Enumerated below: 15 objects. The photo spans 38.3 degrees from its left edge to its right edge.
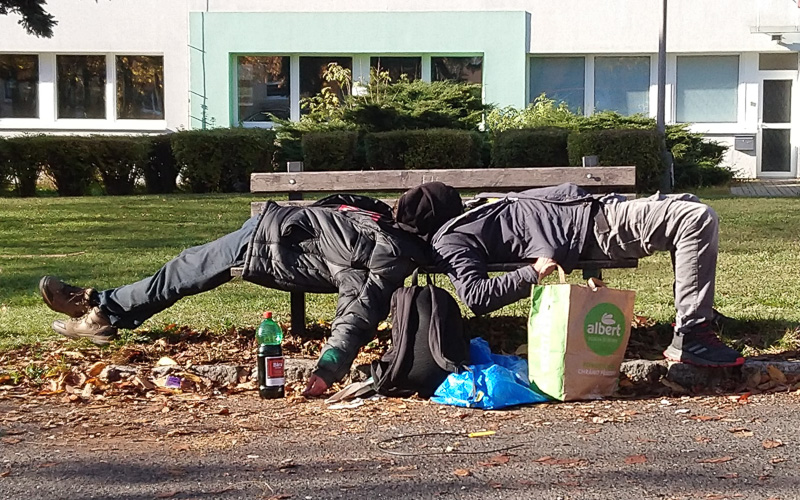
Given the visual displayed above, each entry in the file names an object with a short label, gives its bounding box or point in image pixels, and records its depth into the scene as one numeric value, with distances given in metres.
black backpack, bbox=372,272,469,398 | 5.26
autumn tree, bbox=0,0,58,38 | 13.35
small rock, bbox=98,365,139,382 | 5.75
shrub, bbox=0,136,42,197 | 17.98
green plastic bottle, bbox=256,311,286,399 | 5.38
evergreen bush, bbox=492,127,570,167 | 18.19
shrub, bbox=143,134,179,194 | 19.17
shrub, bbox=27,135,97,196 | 18.02
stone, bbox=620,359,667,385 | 5.62
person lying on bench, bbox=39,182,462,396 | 5.40
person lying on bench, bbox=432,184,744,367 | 5.31
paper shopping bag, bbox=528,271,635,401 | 5.17
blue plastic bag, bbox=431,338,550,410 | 5.11
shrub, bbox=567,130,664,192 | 17.42
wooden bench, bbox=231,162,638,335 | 6.39
